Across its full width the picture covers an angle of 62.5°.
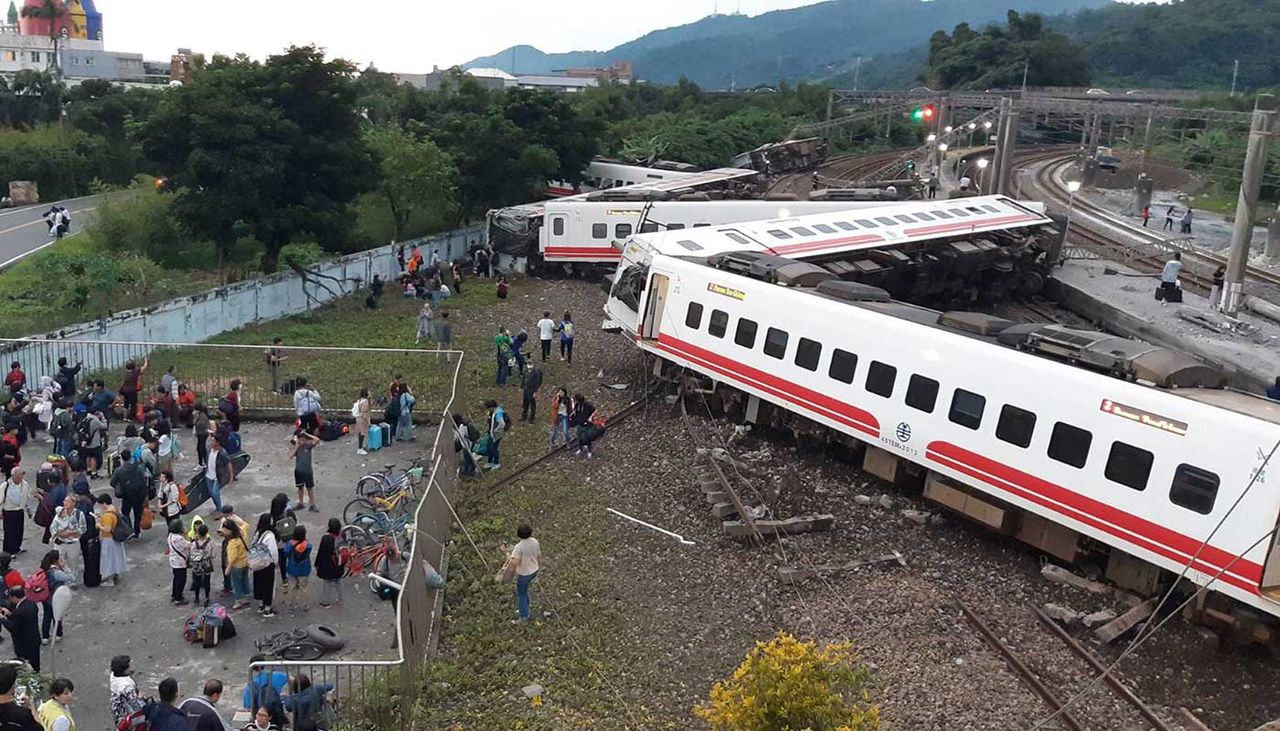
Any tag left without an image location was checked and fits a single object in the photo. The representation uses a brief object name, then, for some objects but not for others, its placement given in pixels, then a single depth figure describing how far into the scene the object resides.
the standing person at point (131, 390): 18.08
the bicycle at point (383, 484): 15.18
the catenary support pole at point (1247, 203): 23.06
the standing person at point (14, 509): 12.91
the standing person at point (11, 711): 8.05
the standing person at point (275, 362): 20.03
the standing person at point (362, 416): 17.27
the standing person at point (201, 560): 12.17
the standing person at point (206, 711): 8.37
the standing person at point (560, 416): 18.53
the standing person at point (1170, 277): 26.70
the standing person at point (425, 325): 25.09
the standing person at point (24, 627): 10.43
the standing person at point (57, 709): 8.36
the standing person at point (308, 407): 17.52
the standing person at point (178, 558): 12.13
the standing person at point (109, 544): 12.47
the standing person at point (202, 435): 16.31
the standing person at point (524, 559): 12.16
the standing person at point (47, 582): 11.13
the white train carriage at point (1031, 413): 11.33
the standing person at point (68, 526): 12.43
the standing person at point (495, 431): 17.47
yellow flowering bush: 6.87
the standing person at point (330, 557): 12.38
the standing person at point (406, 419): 18.17
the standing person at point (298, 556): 12.22
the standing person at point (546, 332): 23.50
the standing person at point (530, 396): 19.48
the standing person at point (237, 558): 12.30
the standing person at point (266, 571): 12.11
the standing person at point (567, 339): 23.41
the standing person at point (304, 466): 14.91
